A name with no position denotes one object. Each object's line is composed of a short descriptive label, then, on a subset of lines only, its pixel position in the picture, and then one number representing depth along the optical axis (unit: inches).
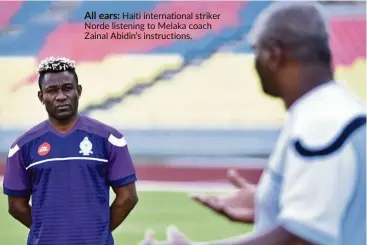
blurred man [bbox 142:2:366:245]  326.3
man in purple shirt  369.3
